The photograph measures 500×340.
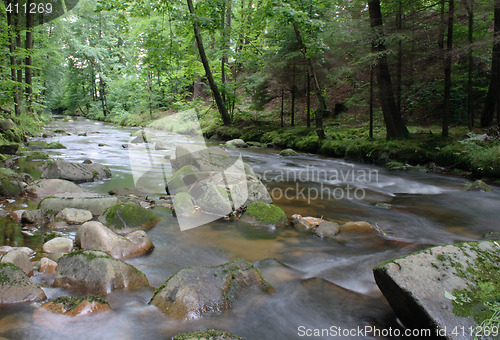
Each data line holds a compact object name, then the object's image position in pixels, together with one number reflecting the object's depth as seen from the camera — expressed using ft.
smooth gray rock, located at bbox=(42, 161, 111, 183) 25.66
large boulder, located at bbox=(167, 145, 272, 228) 19.29
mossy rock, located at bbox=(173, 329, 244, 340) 7.49
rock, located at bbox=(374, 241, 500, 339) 7.82
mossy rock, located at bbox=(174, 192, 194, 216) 18.96
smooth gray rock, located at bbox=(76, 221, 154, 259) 13.12
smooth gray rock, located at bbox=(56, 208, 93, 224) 16.49
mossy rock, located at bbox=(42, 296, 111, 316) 8.91
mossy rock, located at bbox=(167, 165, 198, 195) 22.84
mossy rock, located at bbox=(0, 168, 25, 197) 20.13
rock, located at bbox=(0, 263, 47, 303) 9.17
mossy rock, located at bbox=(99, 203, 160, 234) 15.85
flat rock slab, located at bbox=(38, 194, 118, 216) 17.08
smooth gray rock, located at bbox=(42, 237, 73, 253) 13.13
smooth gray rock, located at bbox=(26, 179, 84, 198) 21.02
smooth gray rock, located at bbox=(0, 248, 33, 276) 10.59
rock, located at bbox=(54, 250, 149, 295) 10.36
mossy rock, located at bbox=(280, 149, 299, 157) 44.78
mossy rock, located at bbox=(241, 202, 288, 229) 17.51
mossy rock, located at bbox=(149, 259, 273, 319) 9.23
